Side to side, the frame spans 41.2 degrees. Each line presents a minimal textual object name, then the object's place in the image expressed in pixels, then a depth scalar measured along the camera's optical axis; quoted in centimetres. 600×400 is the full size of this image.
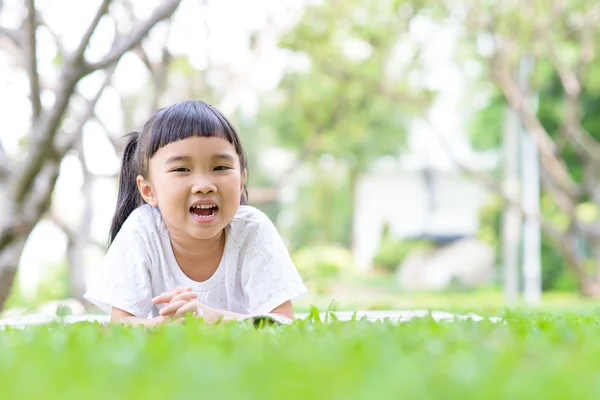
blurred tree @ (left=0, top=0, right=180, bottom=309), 529
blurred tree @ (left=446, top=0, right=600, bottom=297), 1280
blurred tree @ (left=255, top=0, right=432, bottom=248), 1339
